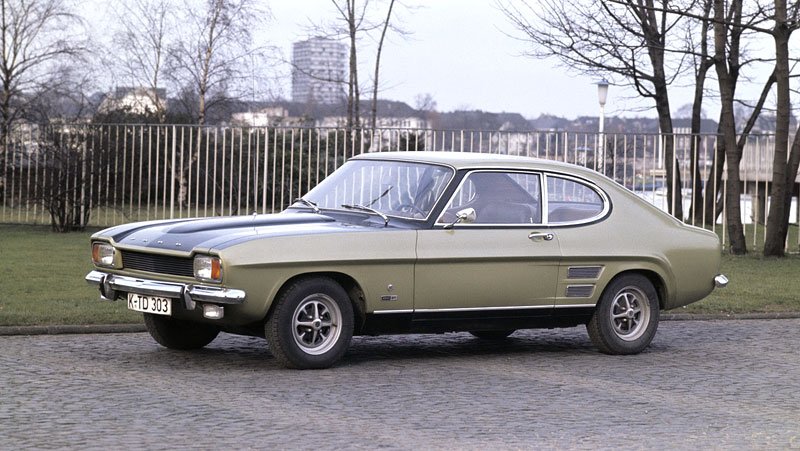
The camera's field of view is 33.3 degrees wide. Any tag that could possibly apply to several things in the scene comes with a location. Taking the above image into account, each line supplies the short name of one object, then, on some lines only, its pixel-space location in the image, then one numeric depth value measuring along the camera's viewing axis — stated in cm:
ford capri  920
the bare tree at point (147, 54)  4428
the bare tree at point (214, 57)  4284
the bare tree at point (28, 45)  4109
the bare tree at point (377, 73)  3588
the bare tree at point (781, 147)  2273
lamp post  3164
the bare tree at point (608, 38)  2500
